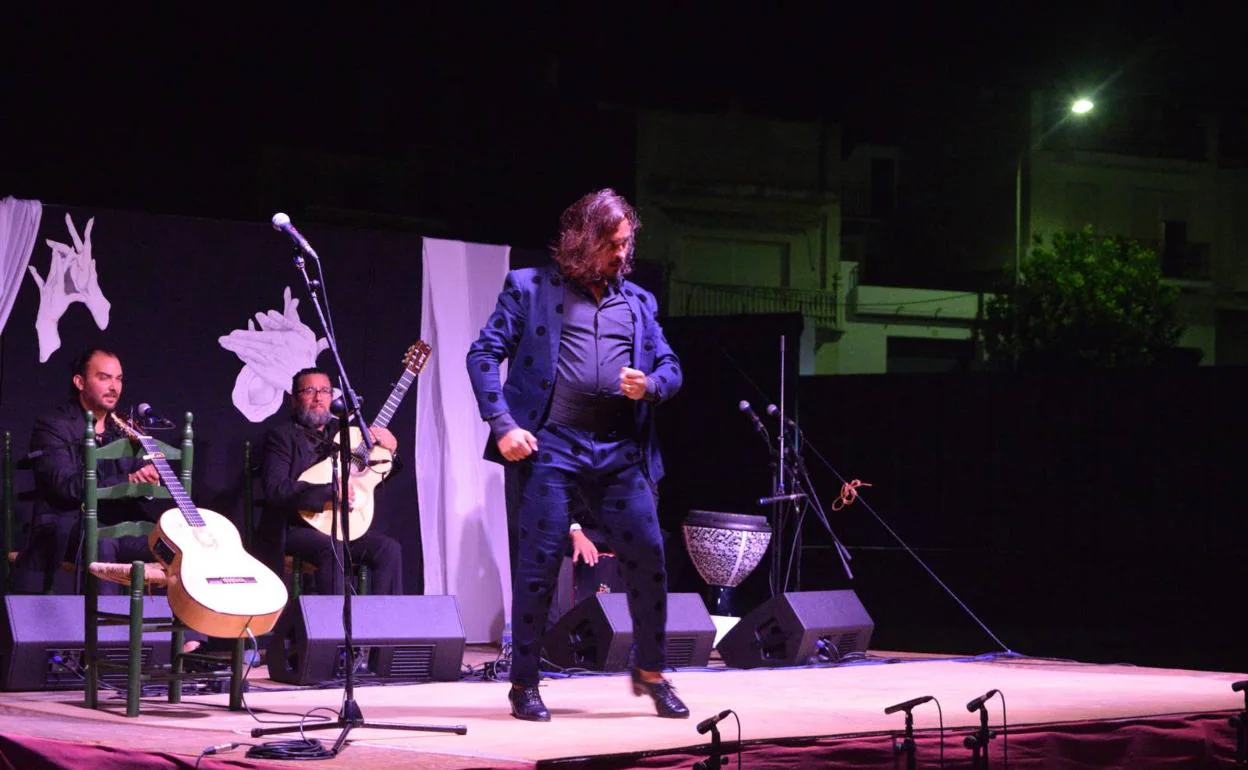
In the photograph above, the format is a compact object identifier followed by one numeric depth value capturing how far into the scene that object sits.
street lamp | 31.30
